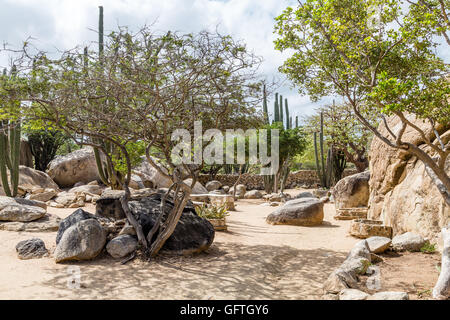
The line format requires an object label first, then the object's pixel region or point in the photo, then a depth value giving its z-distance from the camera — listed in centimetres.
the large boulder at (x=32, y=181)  1216
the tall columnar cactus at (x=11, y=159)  1014
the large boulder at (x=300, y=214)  1036
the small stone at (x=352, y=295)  408
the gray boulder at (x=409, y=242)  643
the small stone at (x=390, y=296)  387
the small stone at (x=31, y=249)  599
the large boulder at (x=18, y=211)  810
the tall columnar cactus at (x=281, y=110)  2587
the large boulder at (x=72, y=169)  1608
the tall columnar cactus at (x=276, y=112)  2500
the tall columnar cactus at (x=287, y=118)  2703
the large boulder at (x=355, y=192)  1201
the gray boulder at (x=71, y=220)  650
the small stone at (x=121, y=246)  606
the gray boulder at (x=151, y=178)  1703
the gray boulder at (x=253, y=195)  1947
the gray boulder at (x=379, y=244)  641
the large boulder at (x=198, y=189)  1679
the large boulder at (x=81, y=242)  572
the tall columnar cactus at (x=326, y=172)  1939
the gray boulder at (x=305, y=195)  1546
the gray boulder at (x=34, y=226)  771
